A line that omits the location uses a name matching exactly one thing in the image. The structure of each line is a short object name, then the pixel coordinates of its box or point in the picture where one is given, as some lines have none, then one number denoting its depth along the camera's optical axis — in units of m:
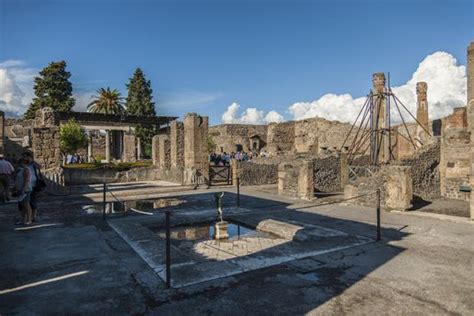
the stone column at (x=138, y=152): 38.91
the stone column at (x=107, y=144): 33.26
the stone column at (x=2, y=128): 18.83
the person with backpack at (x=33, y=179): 8.12
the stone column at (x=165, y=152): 24.95
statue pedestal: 7.20
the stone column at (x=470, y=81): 9.05
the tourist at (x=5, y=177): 11.04
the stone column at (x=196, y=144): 18.72
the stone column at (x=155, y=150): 26.67
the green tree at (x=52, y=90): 41.00
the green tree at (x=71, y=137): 27.73
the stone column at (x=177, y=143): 21.00
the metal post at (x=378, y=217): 6.63
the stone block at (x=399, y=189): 10.03
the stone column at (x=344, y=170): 16.89
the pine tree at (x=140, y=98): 46.66
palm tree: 44.16
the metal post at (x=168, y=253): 4.30
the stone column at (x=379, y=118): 19.27
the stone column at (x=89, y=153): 36.62
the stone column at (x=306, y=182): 12.78
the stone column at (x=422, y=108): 24.19
